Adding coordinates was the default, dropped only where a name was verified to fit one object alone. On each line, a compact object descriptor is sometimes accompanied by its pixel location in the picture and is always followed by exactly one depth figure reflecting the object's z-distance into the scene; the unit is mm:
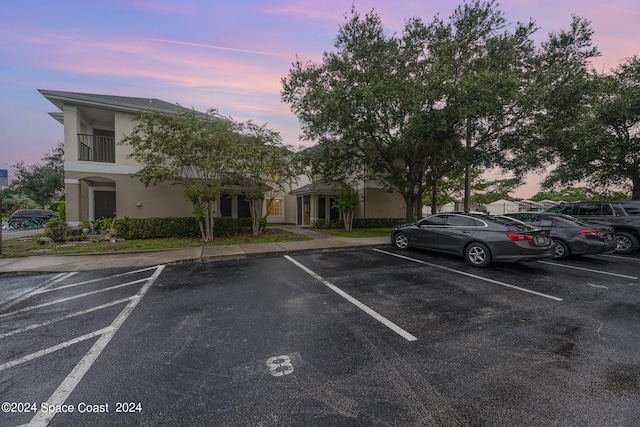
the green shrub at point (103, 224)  11688
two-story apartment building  11562
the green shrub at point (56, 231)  10891
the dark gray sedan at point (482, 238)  6297
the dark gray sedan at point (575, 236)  7324
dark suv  8609
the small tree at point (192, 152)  10062
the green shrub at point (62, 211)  13159
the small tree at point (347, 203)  15438
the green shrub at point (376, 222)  18016
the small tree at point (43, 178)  26625
